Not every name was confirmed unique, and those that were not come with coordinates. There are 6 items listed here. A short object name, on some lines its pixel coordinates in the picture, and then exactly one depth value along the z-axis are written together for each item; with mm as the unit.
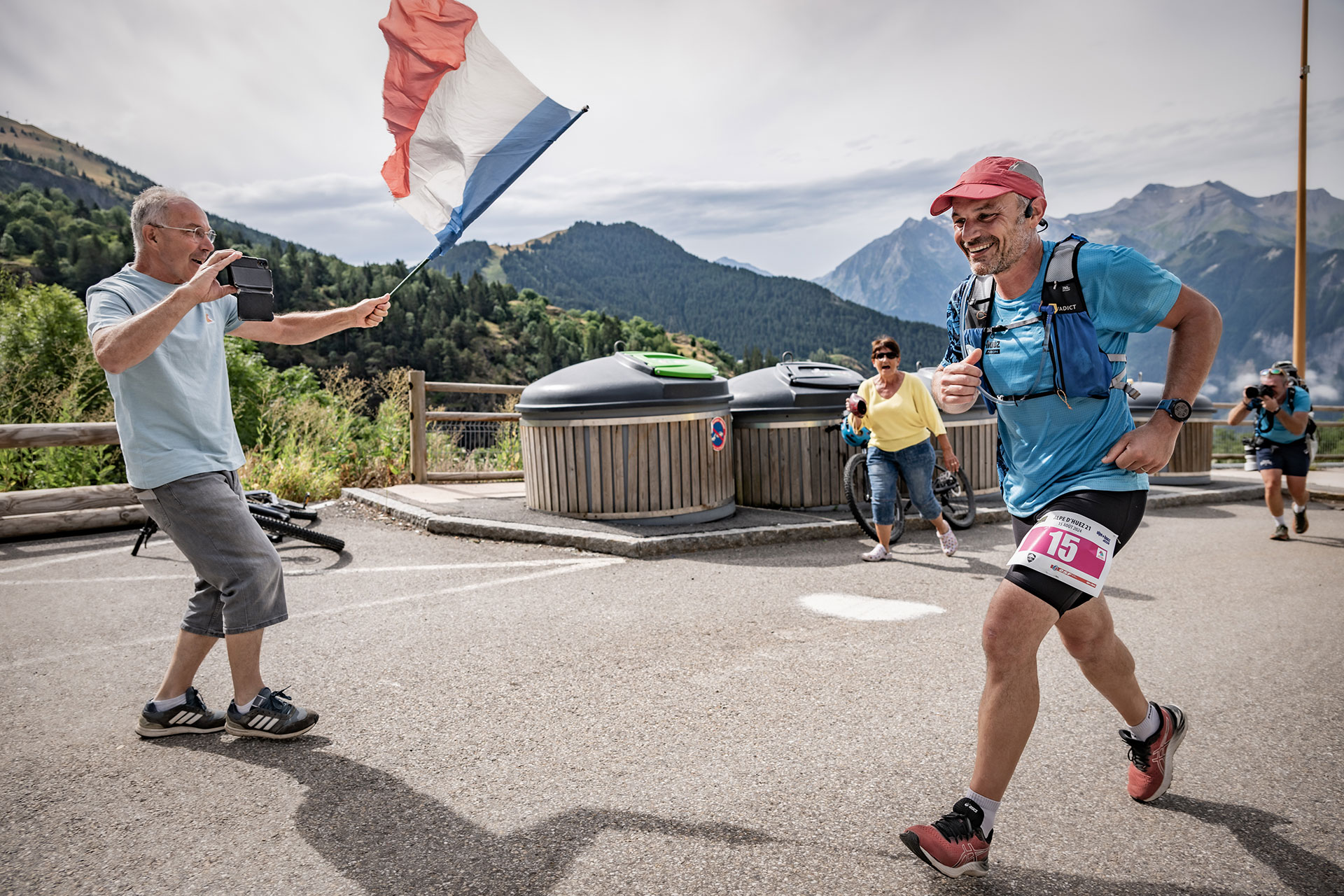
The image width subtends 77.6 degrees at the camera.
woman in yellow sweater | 7055
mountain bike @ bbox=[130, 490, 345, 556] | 6852
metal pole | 16366
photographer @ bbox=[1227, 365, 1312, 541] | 8086
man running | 2324
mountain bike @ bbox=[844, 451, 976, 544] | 8023
